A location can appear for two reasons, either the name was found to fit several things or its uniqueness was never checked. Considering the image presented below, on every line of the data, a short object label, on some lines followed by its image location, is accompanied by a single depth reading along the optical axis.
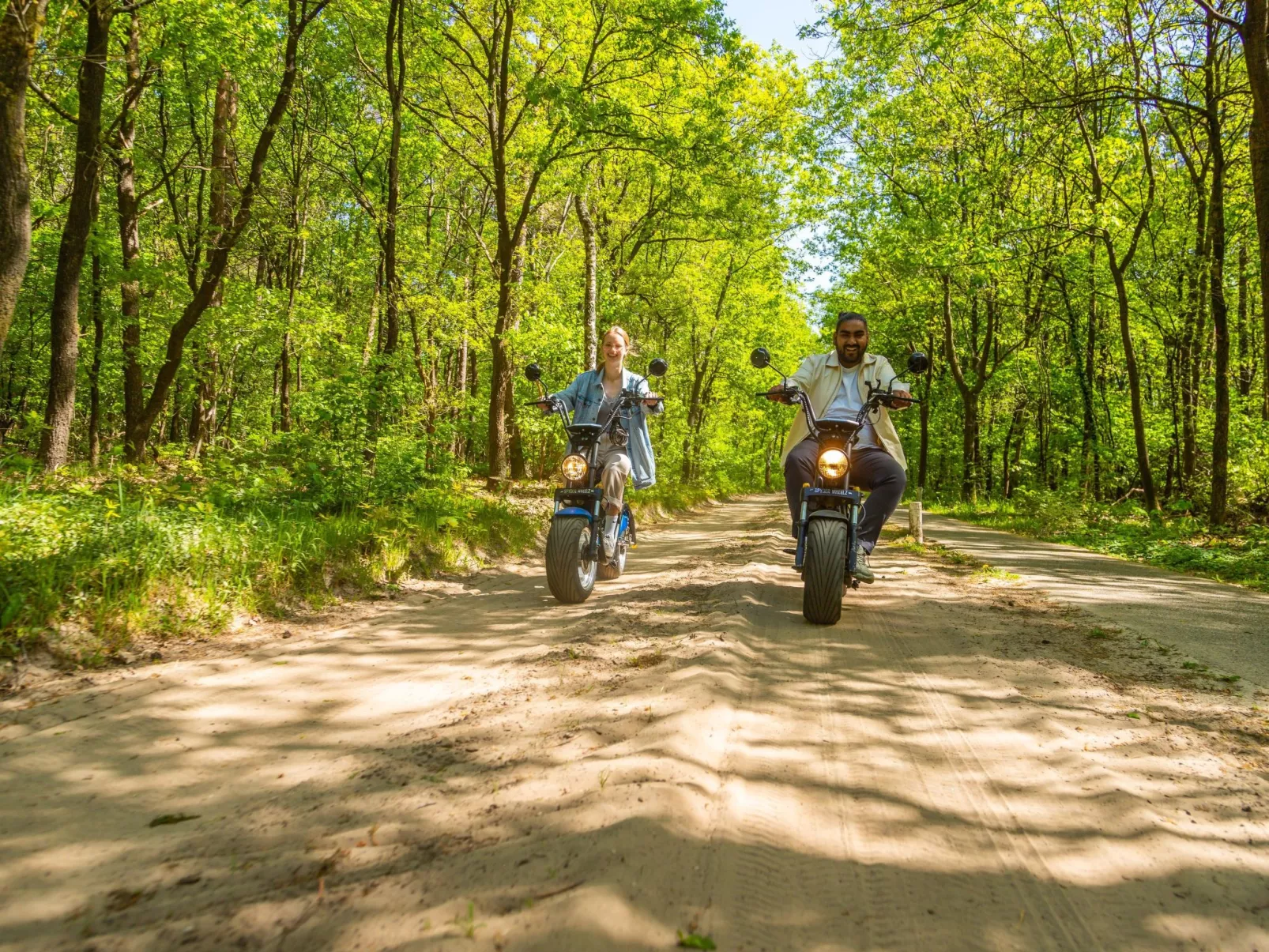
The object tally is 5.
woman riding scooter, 6.36
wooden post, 10.77
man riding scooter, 5.33
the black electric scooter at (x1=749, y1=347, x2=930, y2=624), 4.49
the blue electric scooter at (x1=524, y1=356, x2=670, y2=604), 5.50
